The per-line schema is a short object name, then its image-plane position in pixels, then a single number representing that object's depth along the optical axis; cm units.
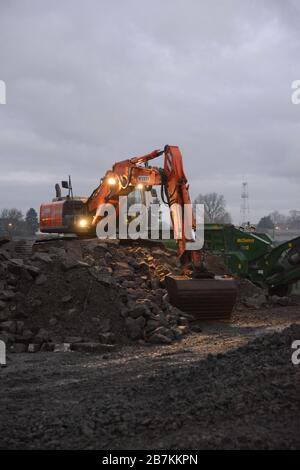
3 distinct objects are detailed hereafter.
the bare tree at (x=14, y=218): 6588
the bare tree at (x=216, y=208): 7062
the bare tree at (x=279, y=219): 9562
